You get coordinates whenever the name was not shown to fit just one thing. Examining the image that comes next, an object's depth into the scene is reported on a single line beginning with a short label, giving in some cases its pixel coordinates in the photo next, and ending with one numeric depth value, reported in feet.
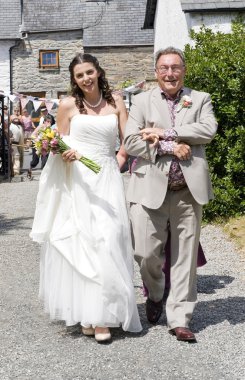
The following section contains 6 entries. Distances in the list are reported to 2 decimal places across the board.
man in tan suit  15.96
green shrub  31.81
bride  16.08
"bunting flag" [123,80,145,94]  82.46
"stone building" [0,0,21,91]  119.96
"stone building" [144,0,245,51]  44.06
